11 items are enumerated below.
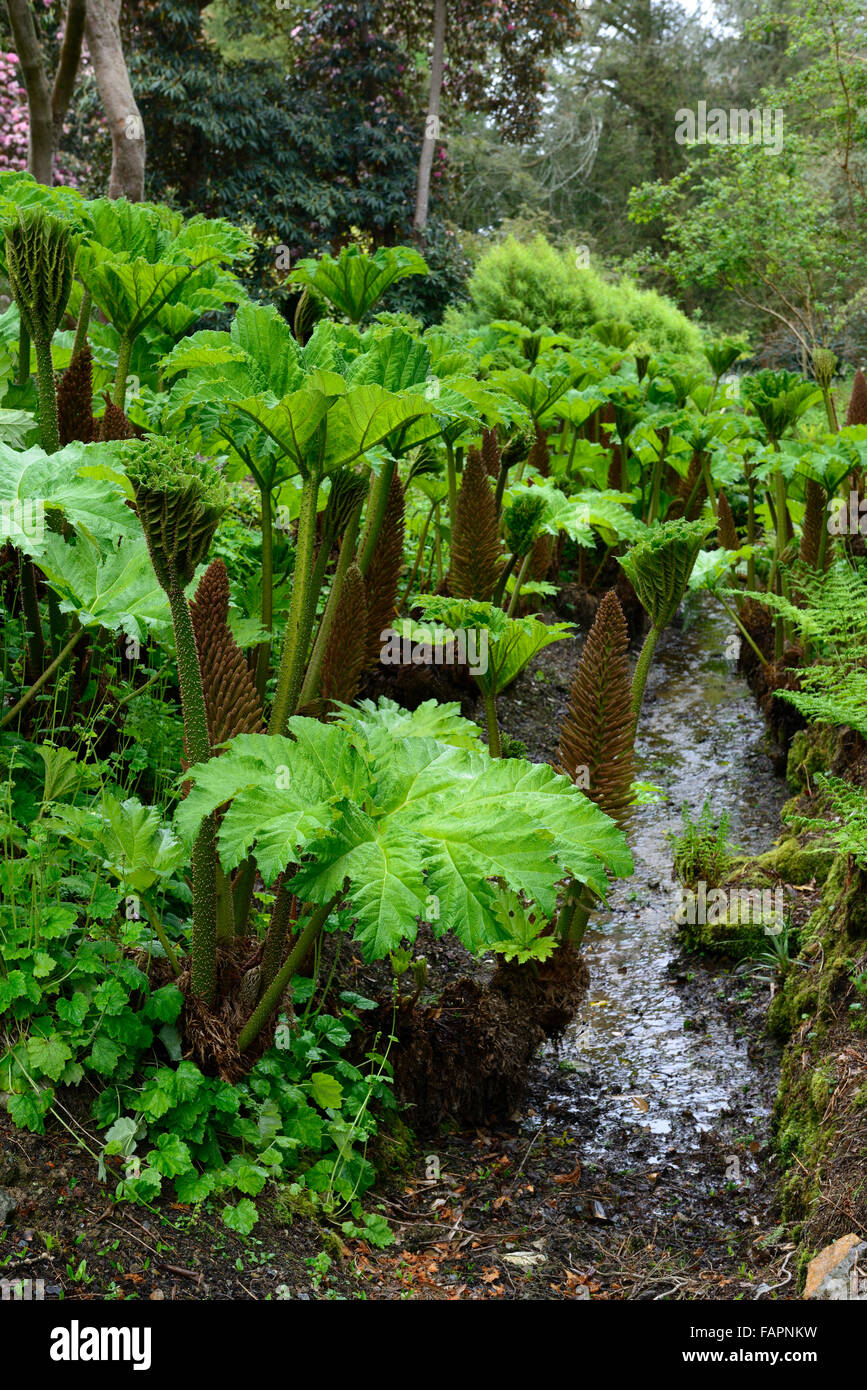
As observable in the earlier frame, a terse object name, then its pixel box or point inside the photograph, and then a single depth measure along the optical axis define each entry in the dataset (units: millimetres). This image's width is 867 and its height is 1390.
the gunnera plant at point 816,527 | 5426
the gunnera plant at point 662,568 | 2898
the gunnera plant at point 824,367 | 6039
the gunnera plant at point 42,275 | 2646
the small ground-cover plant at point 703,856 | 4148
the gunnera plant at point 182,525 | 1933
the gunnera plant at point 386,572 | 3654
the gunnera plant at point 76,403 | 2965
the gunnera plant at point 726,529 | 6336
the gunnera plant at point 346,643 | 2834
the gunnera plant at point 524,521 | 4180
